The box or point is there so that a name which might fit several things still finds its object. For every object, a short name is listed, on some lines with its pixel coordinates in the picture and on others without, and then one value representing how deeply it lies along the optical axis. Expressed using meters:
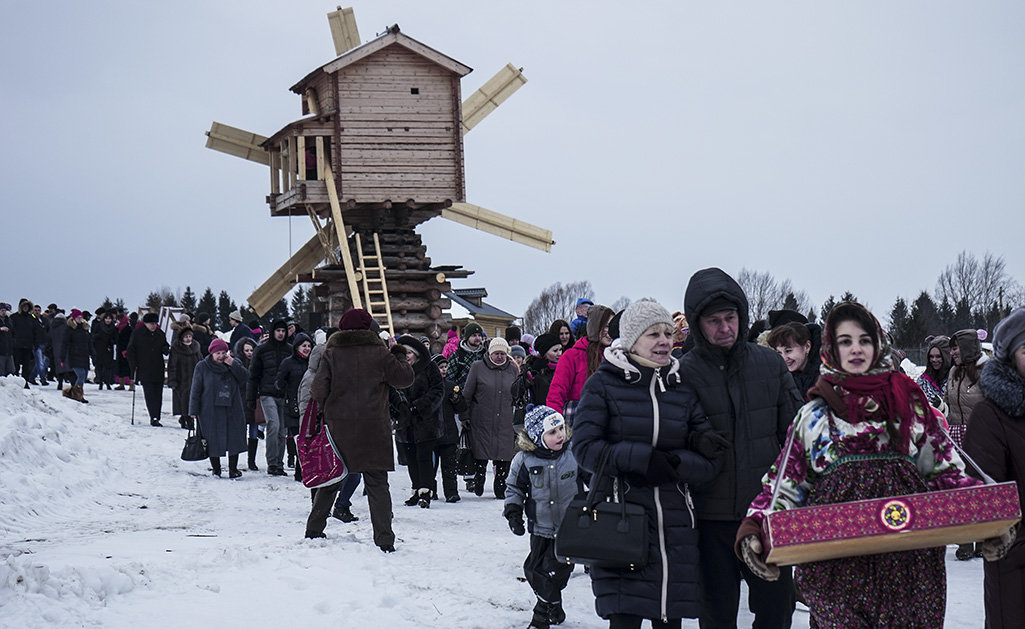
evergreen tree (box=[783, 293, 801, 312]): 72.25
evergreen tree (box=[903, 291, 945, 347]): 55.34
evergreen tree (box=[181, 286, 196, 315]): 79.38
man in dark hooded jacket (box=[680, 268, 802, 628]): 4.96
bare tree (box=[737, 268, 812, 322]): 77.81
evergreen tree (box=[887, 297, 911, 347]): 57.09
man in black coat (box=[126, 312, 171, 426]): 19.38
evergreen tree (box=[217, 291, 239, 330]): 79.69
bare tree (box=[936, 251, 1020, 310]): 72.44
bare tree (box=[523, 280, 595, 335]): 96.75
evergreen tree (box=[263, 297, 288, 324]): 74.69
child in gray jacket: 6.64
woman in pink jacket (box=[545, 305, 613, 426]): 8.41
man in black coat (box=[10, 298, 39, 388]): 24.22
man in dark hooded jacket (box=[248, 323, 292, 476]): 14.02
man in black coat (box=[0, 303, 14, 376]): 23.73
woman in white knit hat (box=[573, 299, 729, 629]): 4.71
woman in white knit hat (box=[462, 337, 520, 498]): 12.47
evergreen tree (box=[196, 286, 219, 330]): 78.62
